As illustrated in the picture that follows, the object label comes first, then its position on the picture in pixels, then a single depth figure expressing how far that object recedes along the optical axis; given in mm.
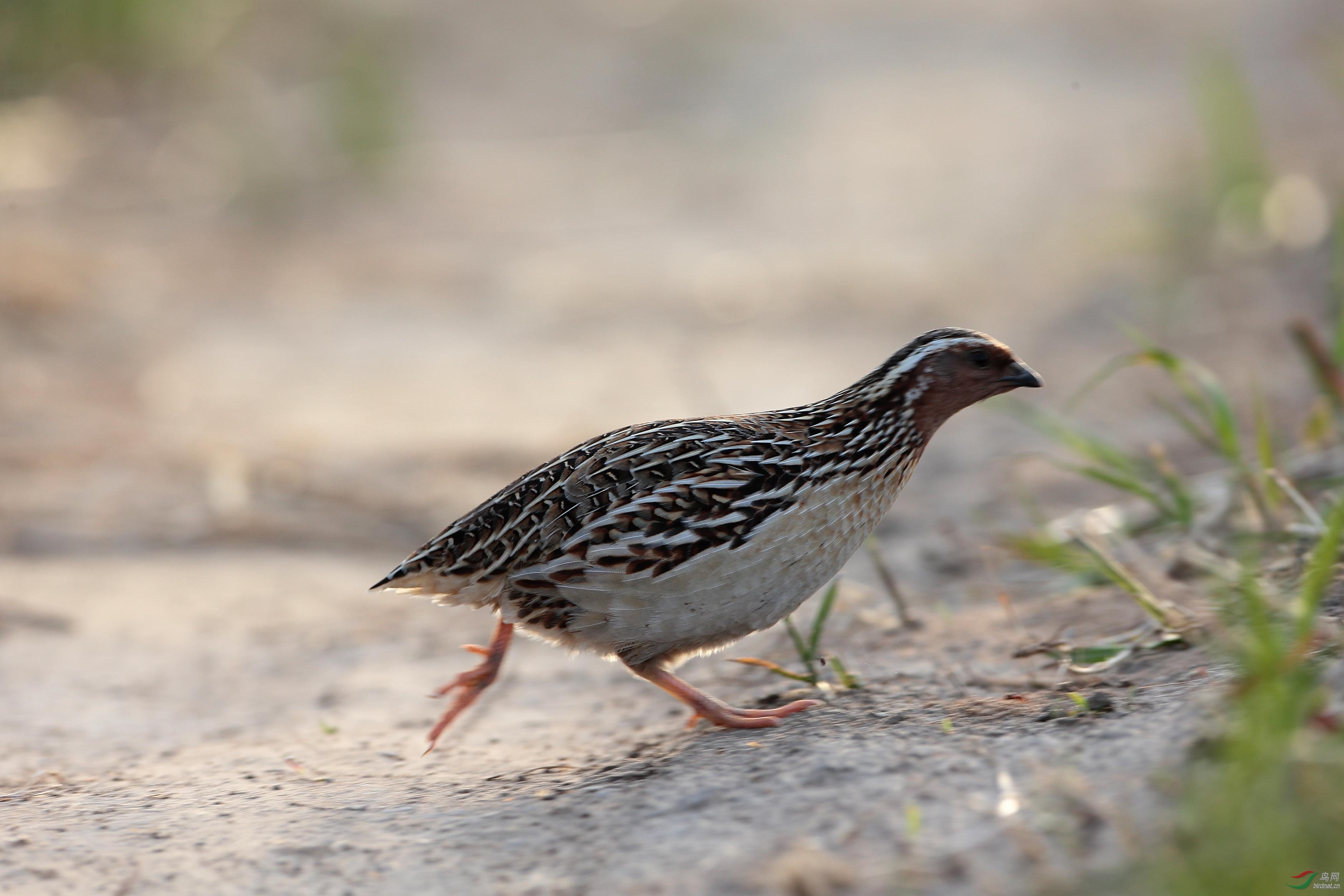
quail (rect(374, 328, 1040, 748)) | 7793
